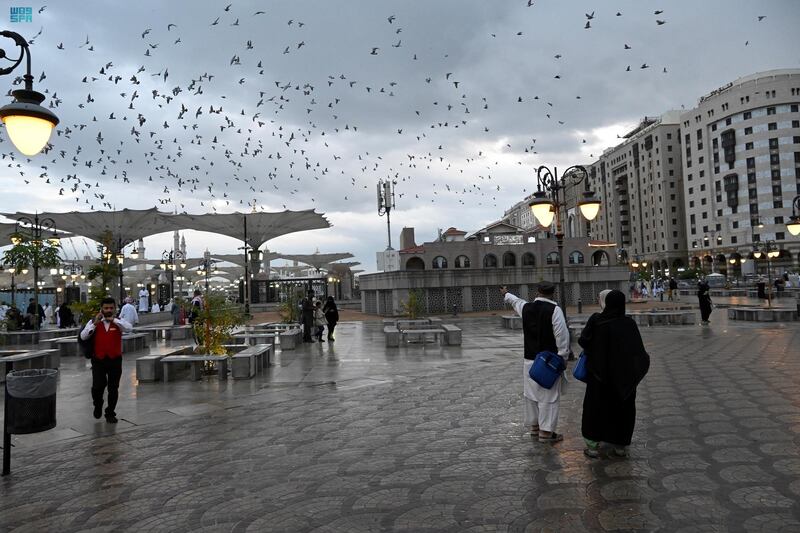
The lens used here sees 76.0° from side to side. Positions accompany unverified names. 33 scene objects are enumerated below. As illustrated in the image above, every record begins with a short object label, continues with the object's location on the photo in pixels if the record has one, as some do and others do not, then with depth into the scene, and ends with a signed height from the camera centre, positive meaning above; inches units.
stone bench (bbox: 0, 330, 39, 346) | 763.9 -65.0
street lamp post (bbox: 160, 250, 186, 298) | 1407.0 +94.2
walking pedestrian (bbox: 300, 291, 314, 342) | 699.4 -43.8
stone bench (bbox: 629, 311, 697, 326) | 847.1 -80.7
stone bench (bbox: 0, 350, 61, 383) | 429.4 -58.6
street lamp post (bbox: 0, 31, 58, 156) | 180.7 +62.7
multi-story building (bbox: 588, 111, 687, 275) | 3690.9 +587.9
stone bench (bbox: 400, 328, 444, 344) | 628.2 -71.4
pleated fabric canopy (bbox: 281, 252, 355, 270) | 2738.7 +137.2
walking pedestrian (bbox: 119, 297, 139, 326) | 603.0 -24.8
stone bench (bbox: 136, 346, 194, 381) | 419.2 -63.8
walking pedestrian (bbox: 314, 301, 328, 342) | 714.2 -57.9
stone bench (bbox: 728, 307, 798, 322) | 834.2 -79.9
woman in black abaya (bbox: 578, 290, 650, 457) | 194.7 -39.2
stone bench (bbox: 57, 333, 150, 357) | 645.9 -67.4
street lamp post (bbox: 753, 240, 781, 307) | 905.1 +34.9
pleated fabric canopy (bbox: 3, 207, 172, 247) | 1542.8 +215.4
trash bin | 190.7 -40.6
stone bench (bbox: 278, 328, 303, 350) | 638.5 -68.7
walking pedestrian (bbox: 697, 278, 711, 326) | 805.9 -51.7
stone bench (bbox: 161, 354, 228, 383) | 417.7 -62.0
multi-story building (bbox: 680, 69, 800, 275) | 2896.2 +605.0
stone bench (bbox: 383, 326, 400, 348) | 637.3 -71.4
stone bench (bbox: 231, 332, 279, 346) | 627.1 -67.0
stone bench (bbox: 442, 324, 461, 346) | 643.5 -72.8
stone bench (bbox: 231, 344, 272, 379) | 424.5 -65.0
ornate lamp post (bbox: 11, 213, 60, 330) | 705.9 +78.3
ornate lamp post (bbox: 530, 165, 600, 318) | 449.6 +59.6
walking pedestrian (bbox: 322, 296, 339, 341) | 721.6 -43.7
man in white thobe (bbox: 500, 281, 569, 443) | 215.2 -30.3
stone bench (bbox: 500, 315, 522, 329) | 847.1 -76.4
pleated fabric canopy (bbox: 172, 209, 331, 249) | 1744.6 +220.8
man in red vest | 280.8 -34.4
